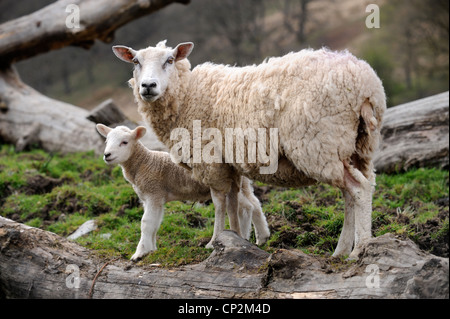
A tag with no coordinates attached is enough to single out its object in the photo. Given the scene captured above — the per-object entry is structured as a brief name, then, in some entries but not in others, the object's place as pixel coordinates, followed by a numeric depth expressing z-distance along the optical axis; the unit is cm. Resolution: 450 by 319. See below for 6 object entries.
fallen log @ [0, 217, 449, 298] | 369
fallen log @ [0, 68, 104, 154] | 1003
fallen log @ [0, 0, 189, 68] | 990
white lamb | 557
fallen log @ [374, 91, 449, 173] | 798
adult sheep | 455
